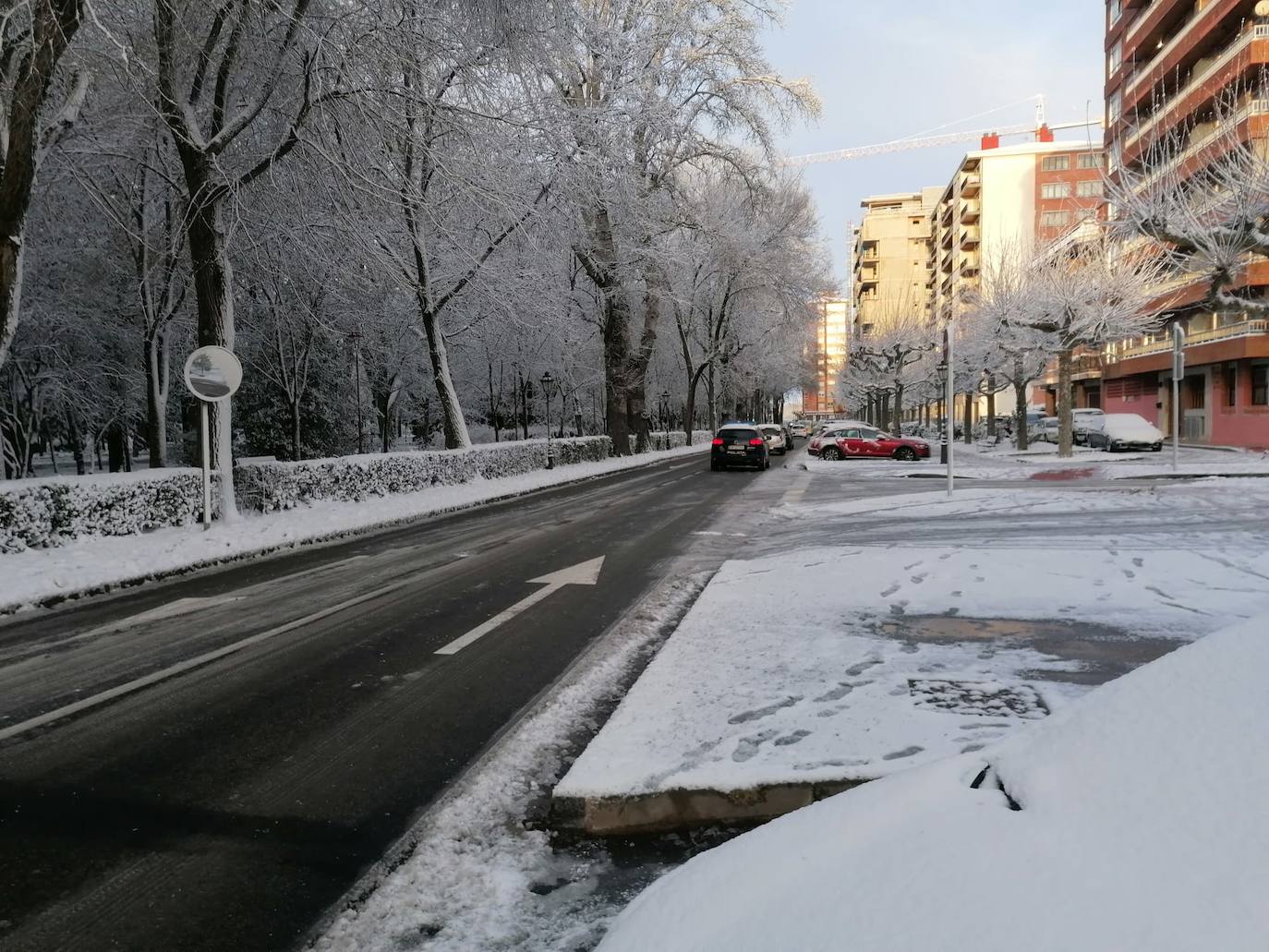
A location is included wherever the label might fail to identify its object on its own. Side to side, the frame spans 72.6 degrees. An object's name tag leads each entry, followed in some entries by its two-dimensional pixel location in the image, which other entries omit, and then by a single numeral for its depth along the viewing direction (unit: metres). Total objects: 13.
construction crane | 179.07
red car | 32.19
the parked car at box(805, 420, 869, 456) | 33.16
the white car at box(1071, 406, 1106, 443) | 40.00
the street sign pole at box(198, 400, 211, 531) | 12.97
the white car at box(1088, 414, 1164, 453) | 32.94
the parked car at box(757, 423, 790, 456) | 40.94
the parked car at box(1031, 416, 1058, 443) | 43.56
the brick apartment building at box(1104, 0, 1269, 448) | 33.31
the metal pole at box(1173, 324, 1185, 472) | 19.75
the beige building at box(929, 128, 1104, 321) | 84.12
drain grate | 4.35
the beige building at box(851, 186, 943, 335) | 136.12
